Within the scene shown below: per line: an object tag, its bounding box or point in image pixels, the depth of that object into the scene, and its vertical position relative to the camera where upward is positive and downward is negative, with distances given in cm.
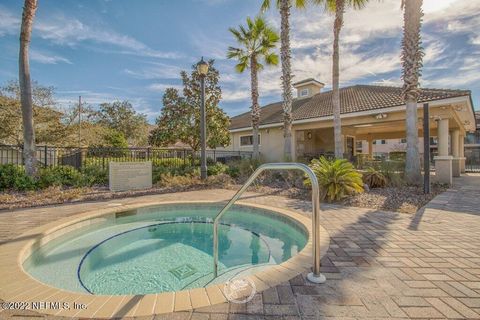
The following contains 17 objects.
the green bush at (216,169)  1175 -51
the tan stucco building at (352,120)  1012 +223
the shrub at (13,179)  779 -60
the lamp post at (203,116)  900 +176
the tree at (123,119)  3334 +603
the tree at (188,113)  1448 +294
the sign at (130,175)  853 -57
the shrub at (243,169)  1174 -52
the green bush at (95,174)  939 -56
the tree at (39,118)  1511 +318
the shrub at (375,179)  839 -82
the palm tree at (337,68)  1034 +401
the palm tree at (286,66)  1148 +475
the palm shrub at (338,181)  670 -69
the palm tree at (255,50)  1413 +690
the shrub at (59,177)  823 -58
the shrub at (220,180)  994 -94
